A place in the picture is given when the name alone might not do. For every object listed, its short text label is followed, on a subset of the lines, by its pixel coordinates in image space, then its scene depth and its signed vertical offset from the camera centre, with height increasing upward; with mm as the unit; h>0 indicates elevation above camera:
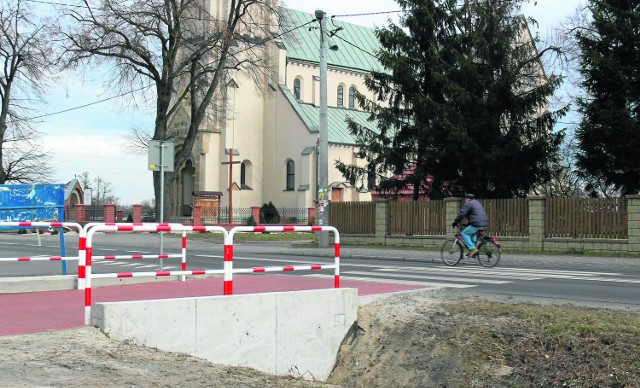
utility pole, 27906 +2822
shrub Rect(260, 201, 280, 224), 55750 +231
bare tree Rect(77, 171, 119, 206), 102250 +2923
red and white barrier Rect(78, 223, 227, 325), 7882 -167
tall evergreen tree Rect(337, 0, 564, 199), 31188 +4854
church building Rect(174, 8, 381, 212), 57750 +5702
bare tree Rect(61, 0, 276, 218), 37500 +8961
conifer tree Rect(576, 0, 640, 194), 28844 +4724
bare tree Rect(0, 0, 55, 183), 47344 +10046
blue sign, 15242 +211
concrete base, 7285 -1195
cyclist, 19078 -108
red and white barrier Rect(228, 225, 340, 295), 8562 -457
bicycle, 19125 -825
